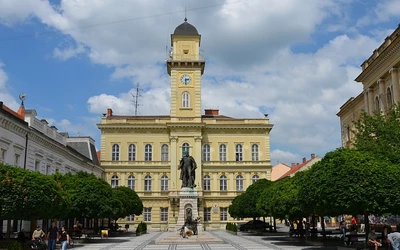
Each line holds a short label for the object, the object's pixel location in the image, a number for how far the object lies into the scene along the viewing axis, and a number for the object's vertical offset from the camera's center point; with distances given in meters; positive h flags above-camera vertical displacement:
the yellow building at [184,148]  62.78 +9.33
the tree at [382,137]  22.58 +4.44
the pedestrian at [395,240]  16.73 -0.82
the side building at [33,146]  31.14 +5.77
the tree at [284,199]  29.34 +1.18
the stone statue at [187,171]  36.84 +3.62
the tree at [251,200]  42.45 +1.58
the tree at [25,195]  20.75 +1.13
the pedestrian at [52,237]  22.39 -0.81
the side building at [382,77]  35.44 +11.48
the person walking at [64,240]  21.38 -0.94
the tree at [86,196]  32.19 +1.55
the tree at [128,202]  43.47 +1.69
